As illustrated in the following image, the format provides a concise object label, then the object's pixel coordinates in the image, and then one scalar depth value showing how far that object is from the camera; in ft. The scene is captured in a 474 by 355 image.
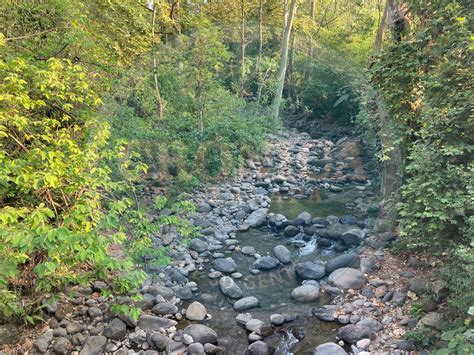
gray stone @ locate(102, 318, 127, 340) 14.60
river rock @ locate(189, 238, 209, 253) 23.53
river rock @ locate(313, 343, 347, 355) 14.21
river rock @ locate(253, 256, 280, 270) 21.79
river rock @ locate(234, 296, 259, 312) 18.03
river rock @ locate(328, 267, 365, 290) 18.35
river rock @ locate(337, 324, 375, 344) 14.82
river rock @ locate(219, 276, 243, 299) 19.04
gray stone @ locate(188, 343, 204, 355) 14.57
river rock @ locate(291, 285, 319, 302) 18.34
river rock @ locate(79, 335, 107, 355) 13.69
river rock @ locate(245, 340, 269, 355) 14.82
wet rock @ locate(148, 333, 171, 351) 14.74
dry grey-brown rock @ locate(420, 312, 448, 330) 12.98
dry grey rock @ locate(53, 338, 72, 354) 13.30
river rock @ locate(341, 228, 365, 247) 23.18
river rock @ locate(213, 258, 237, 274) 21.40
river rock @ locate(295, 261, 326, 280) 20.40
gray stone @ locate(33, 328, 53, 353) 13.02
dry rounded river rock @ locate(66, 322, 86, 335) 14.29
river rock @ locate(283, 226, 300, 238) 25.77
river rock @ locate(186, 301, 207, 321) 16.99
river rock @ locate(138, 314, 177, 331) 15.69
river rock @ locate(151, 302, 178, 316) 16.92
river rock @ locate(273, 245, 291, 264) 22.42
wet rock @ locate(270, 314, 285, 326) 16.52
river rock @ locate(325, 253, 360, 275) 20.25
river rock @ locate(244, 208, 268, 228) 27.35
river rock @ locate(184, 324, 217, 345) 15.25
